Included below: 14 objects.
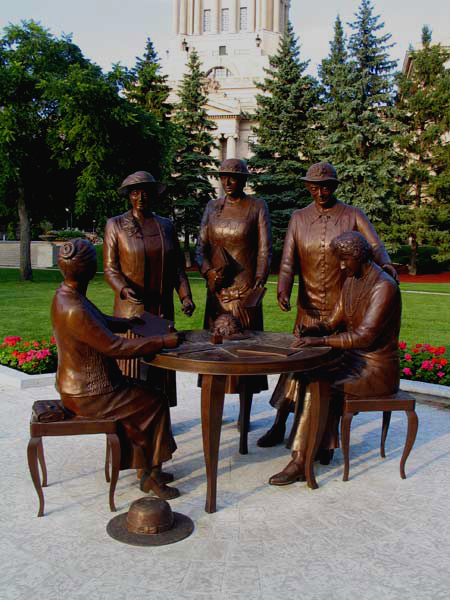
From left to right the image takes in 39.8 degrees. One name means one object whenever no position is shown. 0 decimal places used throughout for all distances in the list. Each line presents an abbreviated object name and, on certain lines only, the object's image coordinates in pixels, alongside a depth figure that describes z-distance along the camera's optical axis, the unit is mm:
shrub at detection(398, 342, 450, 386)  7475
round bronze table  3764
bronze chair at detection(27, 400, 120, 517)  3879
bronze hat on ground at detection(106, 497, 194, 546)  3656
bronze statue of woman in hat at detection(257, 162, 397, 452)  5195
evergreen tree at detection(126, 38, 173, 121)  32566
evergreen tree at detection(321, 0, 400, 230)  28812
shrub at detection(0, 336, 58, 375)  7875
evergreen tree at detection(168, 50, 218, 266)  32625
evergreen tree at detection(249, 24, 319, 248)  30766
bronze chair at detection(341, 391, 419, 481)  4555
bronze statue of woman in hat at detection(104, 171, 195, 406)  5191
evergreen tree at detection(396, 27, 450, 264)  29000
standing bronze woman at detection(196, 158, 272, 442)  5516
